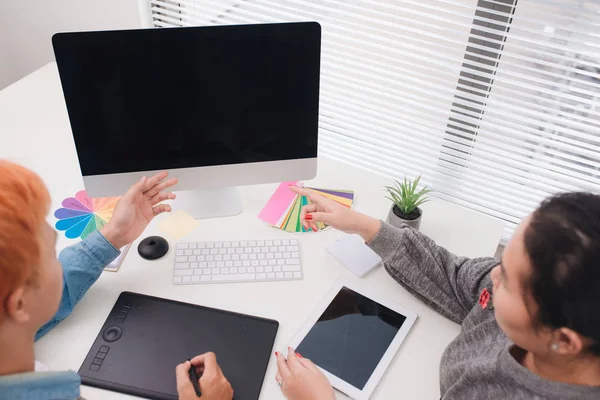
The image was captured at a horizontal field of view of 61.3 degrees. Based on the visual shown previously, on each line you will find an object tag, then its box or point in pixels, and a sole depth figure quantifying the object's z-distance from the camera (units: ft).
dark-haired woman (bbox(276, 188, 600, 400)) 2.12
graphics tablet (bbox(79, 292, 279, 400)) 2.98
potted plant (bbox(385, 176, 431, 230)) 4.00
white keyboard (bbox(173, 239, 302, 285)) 3.65
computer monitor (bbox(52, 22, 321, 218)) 3.25
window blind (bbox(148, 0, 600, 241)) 4.44
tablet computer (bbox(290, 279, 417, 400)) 3.09
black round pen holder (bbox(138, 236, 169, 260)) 3.79
